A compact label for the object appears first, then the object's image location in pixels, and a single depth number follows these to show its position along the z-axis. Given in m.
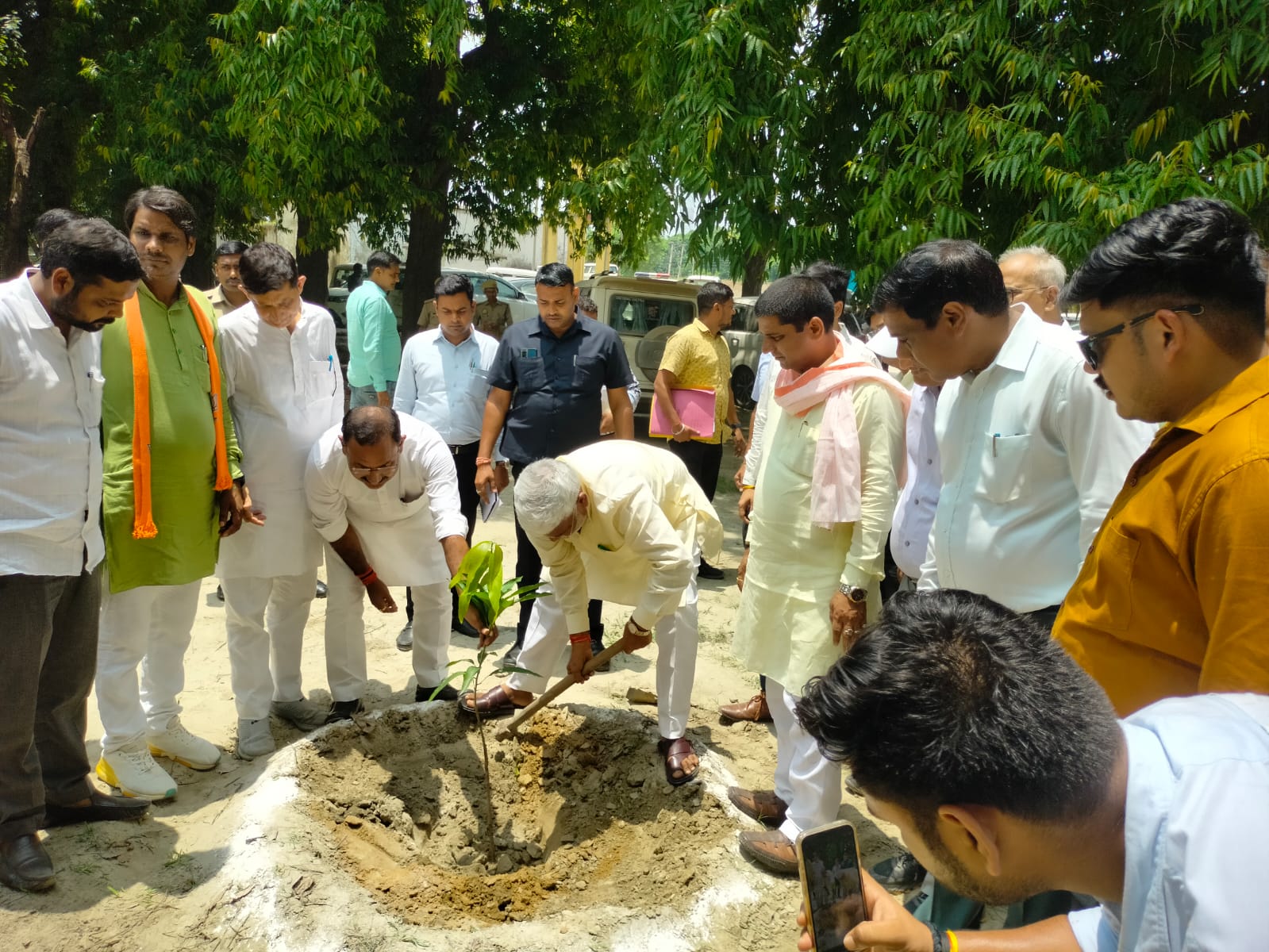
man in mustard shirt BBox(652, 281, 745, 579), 6.55
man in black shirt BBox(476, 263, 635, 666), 5.13
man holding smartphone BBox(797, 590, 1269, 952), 1.09
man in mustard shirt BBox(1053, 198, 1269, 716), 1.51
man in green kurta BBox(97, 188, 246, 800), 3.45
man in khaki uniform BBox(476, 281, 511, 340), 10.45
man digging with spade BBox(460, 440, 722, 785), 3.52
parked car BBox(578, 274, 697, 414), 11.38
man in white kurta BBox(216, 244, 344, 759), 3.92
